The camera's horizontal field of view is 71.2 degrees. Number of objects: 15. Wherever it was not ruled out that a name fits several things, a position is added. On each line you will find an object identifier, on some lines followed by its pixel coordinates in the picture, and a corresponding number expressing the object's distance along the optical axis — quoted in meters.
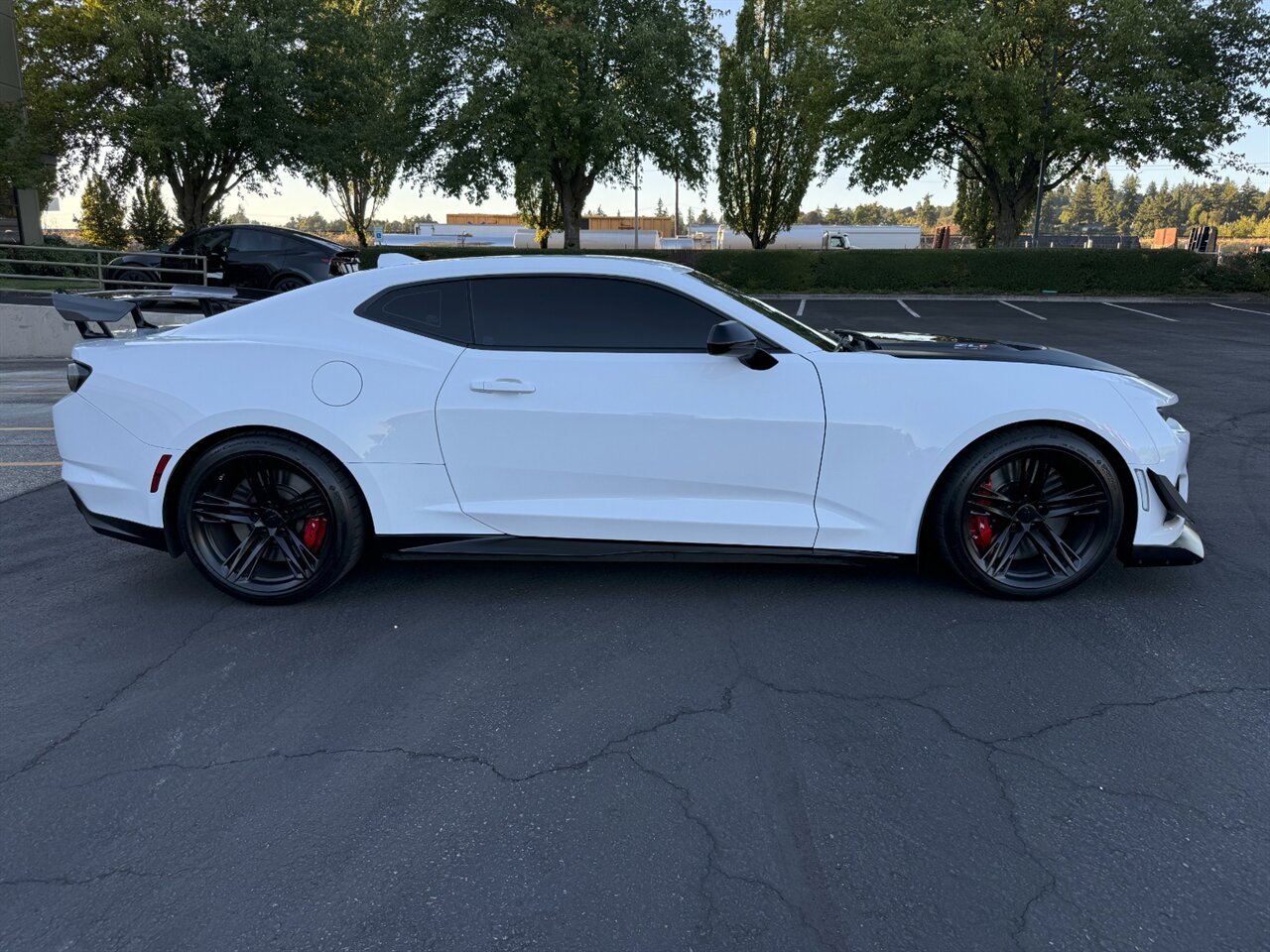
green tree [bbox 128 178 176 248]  29.84
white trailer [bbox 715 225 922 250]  58.59
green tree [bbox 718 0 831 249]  27.75
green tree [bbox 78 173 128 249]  30.14
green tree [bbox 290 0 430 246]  25.59
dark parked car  15.84
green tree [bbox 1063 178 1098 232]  181.75
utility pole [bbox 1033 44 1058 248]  24.86
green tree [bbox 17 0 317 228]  23.41
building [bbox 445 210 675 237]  88.74
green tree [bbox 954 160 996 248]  34.56
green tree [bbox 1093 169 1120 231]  167.88
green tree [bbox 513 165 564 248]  29.41
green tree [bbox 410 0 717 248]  24.12
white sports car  3.72
